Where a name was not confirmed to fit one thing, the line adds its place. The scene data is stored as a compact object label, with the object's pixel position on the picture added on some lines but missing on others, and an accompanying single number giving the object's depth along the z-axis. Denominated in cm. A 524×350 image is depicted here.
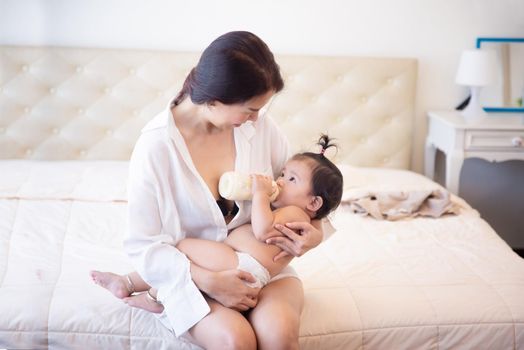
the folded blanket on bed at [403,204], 240
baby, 149
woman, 138
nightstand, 278
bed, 160
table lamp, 292
